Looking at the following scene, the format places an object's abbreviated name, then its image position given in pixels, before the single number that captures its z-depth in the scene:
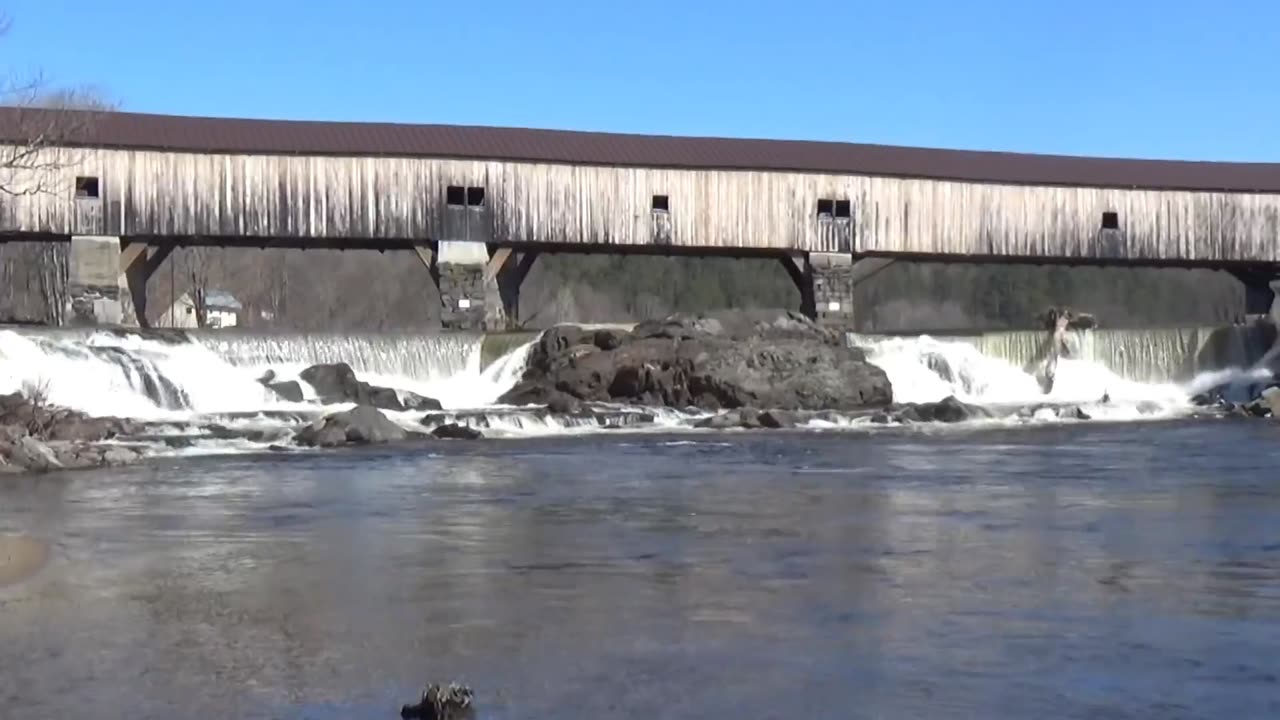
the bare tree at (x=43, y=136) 33.53
